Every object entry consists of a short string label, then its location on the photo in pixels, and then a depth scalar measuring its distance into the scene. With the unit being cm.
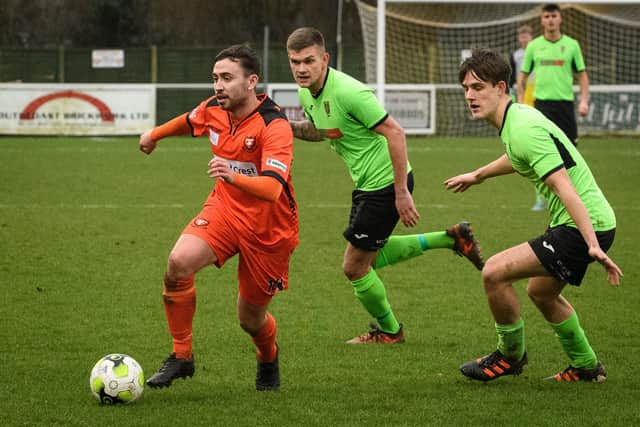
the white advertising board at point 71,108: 4594
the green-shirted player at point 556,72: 2373
